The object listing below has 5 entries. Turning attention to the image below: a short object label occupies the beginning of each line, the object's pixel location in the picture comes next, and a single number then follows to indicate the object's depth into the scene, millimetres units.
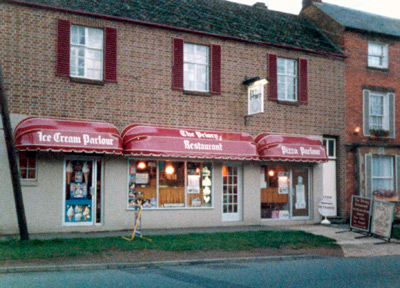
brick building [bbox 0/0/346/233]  15109
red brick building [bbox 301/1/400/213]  21141
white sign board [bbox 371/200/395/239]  15795
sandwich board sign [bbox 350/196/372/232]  16438
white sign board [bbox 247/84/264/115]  17609
